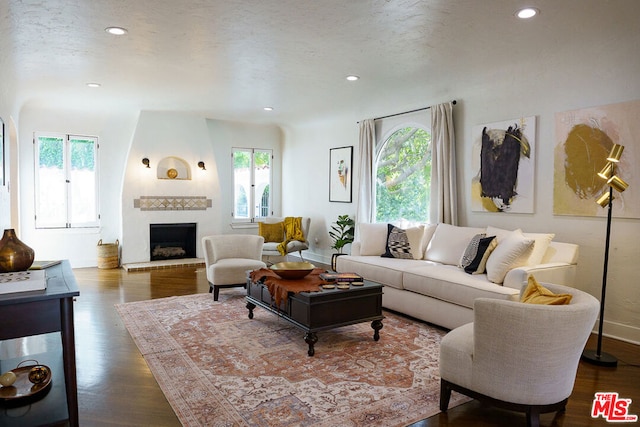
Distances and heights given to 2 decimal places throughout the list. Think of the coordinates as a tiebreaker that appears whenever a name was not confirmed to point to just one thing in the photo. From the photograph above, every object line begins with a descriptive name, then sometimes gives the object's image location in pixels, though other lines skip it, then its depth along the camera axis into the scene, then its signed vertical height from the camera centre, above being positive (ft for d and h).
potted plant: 23.07 -1.85
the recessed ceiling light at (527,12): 10.09 +4.45
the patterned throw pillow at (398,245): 16.84 -1.89
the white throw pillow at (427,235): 17.11 -1.51
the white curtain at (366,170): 22.07 +1.46
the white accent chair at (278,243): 23.71 -2.64
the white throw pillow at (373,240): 17.74 -1.75
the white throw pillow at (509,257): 12.31 -1.75
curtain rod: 17.69 +4.05
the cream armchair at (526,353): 7.14 -2.71
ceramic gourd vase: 7.47 -0.96
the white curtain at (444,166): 17.53 +1.31
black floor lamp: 10.84 -0.19
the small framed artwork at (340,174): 24.14 +1.43
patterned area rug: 8.25 -4.10
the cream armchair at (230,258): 16.49 -2.47
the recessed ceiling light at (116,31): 11.54 +4.64
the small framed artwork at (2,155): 12.98 +1.39
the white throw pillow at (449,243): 15.42 -1.68
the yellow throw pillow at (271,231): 25.09 -1.92
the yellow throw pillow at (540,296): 7.73 -1.85
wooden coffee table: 11.16 -3.03
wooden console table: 6.48 -1.86
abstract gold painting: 12.36 +1.26
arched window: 19.88 +1.11
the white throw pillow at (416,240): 16.87 -1.68
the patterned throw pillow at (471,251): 14.06 -1.79
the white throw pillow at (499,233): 13.86 -1.19
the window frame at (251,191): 28.29 +0.53
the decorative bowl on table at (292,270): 12.85 -2.18
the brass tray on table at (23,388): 7.73 -3.55
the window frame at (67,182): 22.71 +0.98
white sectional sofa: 12.29 -2.38
